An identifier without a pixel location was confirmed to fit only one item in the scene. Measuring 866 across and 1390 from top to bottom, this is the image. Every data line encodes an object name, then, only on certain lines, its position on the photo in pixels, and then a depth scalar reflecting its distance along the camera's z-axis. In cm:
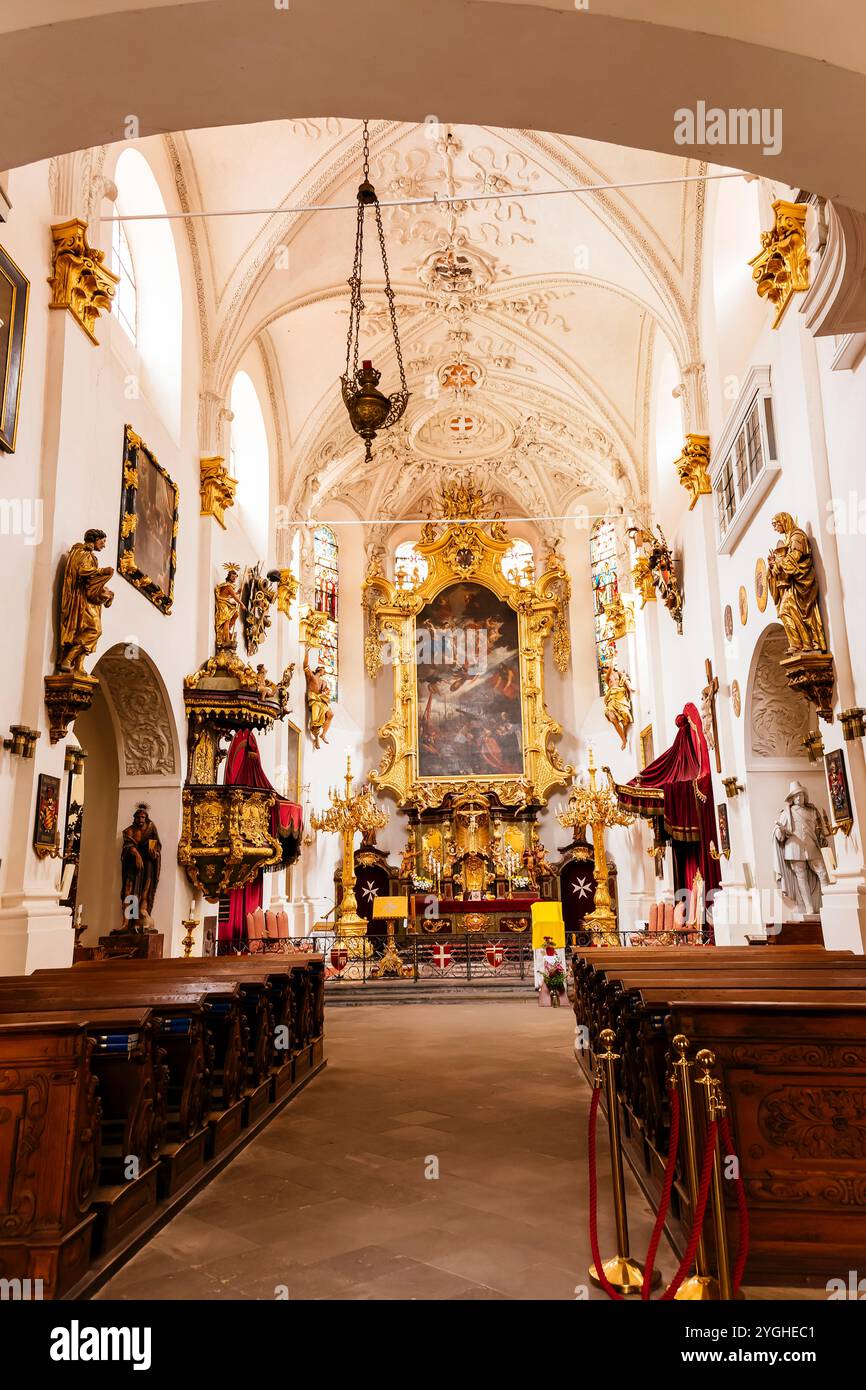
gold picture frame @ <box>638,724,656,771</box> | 1710
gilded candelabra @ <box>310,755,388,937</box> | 1731
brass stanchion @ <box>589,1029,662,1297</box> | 307
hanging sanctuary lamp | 928
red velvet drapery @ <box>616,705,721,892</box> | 1255
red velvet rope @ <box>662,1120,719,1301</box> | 241
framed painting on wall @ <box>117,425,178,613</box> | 996
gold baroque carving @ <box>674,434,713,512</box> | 1198
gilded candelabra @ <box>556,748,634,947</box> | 1769
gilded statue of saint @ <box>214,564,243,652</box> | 1278
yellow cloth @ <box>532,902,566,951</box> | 1332
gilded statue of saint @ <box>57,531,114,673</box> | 784
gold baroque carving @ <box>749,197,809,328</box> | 827
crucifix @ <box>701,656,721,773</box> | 1169
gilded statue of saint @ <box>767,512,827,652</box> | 755
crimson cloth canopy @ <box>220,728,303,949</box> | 1328
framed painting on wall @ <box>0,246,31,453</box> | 732
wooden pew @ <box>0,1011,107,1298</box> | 309
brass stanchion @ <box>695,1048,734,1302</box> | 269
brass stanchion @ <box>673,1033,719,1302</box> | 288
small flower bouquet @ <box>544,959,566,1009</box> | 1173
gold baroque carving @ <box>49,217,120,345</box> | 831
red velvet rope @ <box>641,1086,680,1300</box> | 265
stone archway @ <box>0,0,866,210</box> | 316
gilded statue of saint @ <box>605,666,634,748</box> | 1841
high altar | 2016
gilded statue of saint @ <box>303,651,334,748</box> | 1911
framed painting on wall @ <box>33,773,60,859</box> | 745
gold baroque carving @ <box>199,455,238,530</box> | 1277
